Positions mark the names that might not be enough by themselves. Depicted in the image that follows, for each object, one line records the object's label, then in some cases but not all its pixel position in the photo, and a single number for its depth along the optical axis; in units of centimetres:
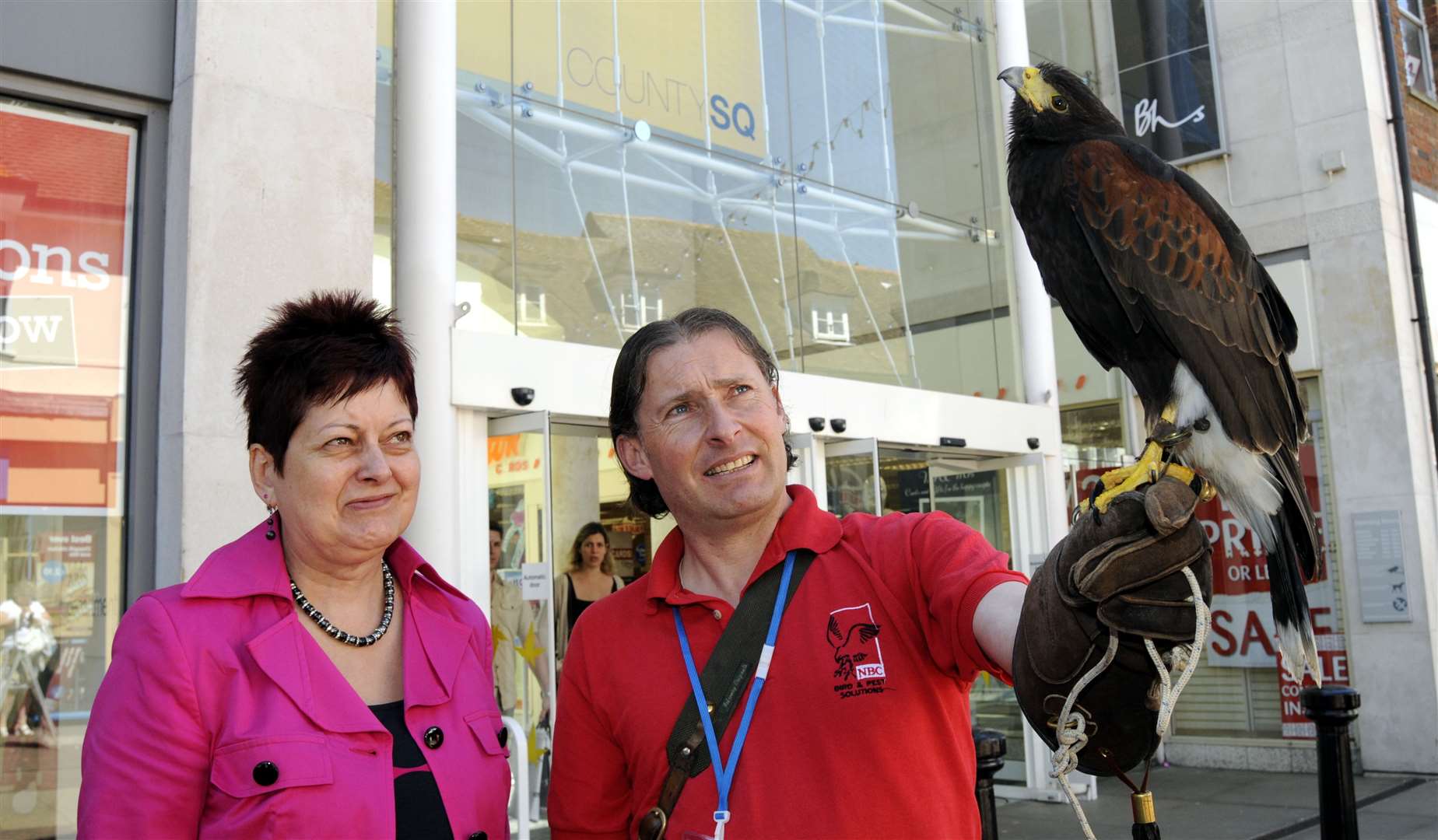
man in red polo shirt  169
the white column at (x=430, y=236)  578
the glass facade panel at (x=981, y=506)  901
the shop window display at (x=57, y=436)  420
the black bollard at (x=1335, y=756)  449
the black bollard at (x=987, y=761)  368
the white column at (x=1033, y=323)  931
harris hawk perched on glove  211
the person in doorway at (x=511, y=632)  649
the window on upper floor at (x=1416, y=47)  1036
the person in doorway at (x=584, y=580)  744
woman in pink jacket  175
